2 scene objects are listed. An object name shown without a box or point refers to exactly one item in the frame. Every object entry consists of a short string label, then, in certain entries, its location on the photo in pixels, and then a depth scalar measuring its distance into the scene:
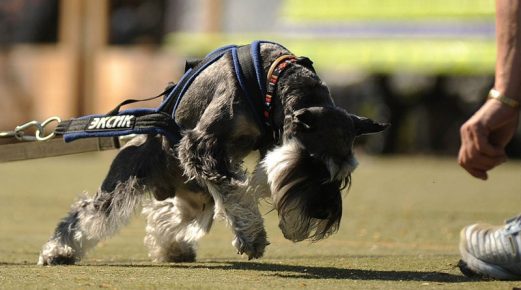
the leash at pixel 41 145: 13.59
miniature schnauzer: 11.70
